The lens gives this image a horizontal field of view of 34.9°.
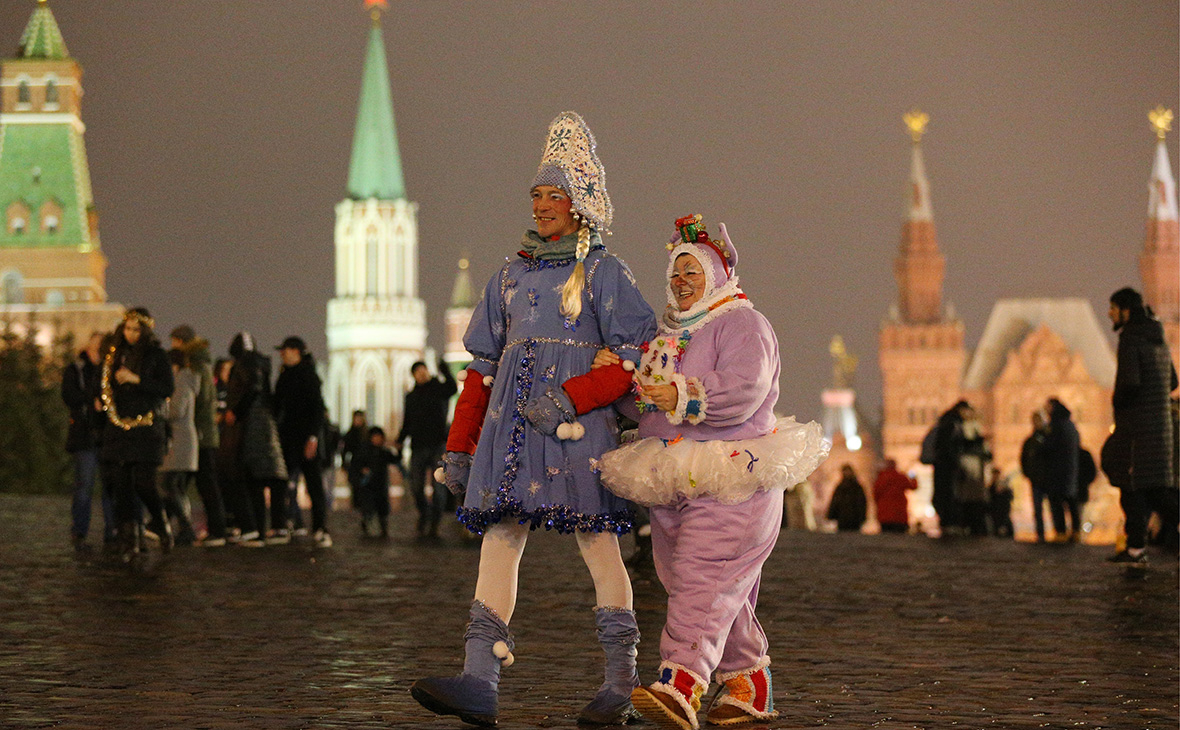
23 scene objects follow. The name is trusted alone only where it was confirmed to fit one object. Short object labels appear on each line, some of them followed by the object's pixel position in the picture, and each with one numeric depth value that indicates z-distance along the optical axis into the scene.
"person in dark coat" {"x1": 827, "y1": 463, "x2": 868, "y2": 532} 24.42
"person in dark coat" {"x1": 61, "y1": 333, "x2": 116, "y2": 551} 13.91
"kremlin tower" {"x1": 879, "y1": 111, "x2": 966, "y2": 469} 110.81
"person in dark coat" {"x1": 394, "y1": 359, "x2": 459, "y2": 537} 16.08
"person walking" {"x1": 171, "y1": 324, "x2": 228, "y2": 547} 13.93
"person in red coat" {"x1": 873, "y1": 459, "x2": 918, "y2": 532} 22.95
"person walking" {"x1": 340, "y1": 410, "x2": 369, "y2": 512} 19.06
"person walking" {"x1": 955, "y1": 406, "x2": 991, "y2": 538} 20.16
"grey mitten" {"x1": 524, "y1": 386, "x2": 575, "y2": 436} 6.05
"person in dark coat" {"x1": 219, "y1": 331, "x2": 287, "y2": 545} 13.97
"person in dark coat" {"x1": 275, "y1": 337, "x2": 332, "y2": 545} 14.23
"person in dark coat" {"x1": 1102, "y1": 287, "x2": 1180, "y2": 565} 11.97
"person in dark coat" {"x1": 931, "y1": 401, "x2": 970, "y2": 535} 20.09
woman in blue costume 6.10
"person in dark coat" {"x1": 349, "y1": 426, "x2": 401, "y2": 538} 18.33
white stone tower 122.50
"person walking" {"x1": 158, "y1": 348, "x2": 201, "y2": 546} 13.51
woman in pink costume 6.00
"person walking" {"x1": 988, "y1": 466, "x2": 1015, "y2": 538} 26.08
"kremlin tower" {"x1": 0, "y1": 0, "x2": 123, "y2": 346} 95.88
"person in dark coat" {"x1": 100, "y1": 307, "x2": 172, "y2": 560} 11.74
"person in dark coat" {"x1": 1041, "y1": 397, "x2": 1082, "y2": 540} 18.12
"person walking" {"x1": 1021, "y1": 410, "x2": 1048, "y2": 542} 19.05
